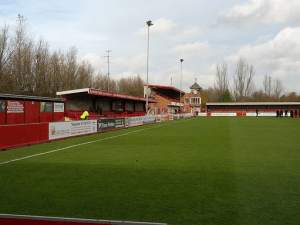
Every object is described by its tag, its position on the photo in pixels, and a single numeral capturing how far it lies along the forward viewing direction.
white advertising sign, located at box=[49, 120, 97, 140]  16.28
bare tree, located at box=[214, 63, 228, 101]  101.36
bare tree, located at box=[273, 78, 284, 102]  103.81
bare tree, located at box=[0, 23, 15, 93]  32.94
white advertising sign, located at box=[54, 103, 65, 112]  27.04
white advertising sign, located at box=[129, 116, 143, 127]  29.45
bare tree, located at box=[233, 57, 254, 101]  97.31
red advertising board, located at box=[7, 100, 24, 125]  21.48
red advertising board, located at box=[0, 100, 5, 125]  20.80
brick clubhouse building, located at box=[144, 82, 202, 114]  72.25
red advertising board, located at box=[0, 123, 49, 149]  12.53
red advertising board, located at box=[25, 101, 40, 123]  23.58
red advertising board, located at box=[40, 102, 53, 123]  25.23
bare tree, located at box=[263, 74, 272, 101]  103.76
